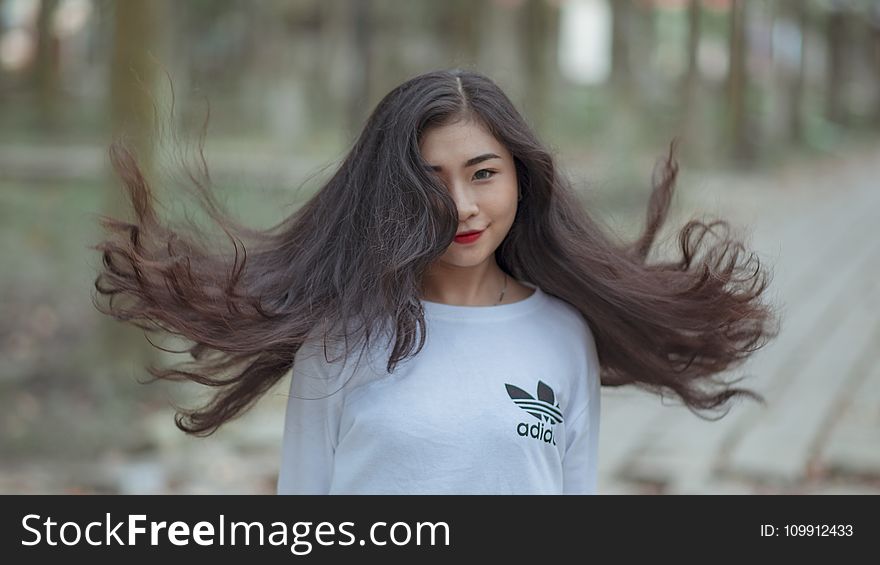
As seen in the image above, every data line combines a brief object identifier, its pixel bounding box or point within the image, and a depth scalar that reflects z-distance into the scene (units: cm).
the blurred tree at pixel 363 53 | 1490
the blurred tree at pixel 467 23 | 1788
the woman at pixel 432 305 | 235
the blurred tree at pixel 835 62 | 2898
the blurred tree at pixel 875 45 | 3148
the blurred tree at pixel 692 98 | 1554
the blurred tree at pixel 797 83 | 2369
